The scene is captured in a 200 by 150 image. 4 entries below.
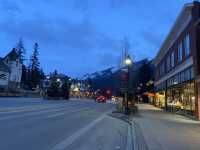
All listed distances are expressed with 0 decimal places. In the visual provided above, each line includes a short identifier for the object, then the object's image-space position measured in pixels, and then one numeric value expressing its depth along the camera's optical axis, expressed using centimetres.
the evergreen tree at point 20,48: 7148
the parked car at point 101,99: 4815
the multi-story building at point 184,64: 1518
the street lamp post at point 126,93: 1608
